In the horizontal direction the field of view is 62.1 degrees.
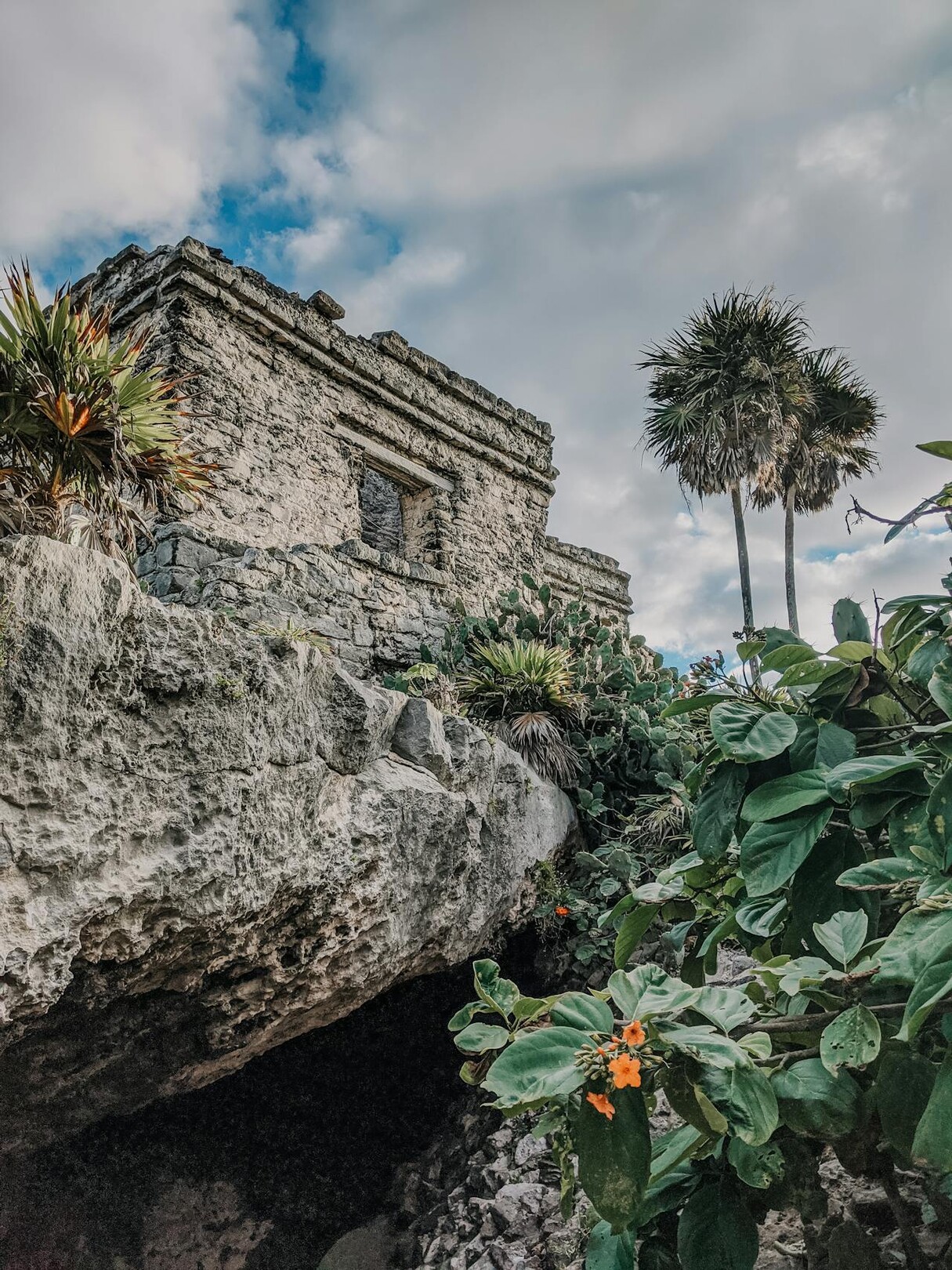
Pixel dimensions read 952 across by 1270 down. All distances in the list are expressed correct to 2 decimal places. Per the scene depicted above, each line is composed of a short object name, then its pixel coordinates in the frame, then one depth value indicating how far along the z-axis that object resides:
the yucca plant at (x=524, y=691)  5.22
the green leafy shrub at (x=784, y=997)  1.13
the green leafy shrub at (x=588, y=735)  4.70
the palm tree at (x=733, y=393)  13.70
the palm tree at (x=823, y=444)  15.65
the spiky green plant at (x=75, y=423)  3.00
